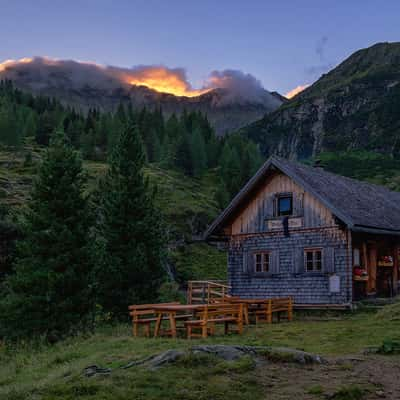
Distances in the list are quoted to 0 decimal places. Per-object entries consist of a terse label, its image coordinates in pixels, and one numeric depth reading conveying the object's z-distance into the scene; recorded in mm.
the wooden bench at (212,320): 17109
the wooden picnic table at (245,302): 20188
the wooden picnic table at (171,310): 16859
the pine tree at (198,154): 100562
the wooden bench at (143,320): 17922
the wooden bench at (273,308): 22422
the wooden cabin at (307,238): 24719
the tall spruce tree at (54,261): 21484
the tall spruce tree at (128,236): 24516
